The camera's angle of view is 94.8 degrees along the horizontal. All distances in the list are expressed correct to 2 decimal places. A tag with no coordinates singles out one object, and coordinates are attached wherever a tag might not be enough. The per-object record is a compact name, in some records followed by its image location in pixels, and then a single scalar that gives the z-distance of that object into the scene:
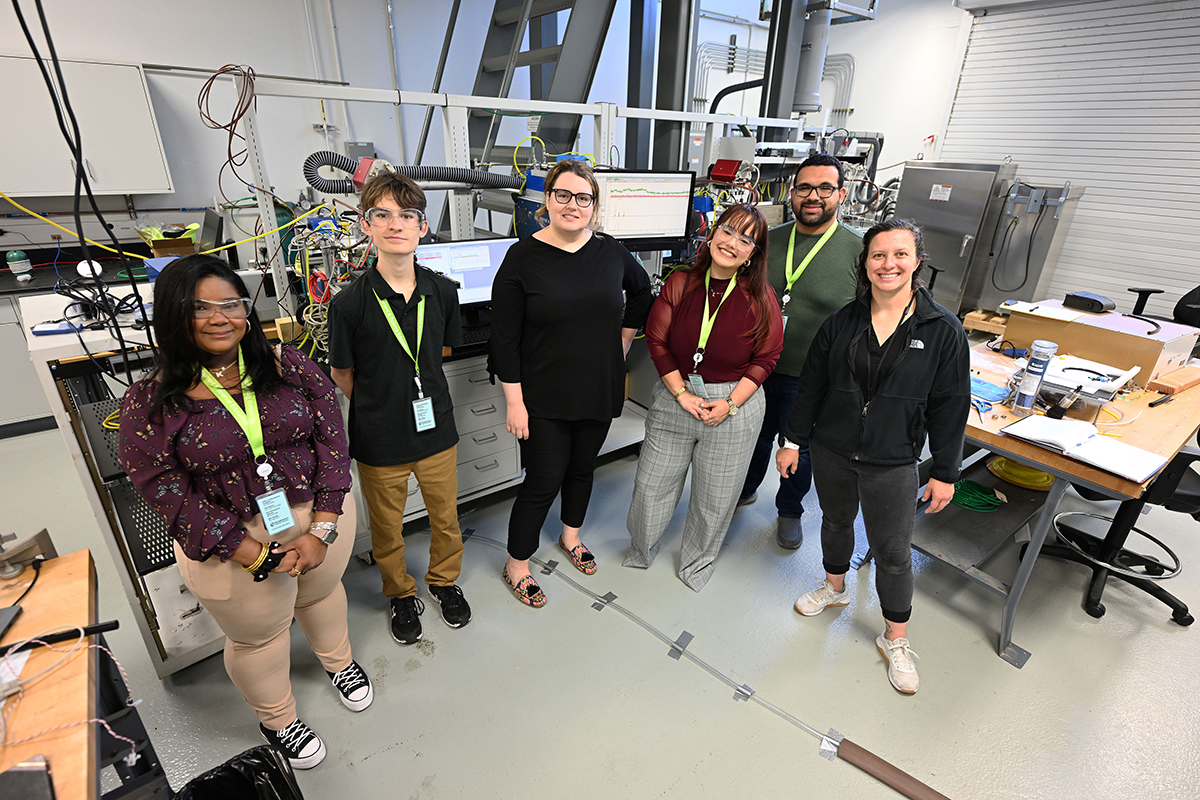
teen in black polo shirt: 1.50
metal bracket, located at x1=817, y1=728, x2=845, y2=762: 1.66
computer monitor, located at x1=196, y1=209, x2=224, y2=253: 2.67
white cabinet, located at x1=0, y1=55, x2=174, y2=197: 2.99
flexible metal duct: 2.06
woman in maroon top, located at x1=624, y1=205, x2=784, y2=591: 1.85
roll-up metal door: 4.39
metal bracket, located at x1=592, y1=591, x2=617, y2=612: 2.16
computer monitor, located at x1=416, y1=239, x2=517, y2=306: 2.23
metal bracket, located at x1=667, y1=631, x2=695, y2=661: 1.96
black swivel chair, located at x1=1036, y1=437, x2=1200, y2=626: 1.98
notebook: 1.66
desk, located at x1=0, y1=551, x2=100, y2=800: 0.79
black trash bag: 1.15
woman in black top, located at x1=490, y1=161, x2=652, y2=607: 1.66
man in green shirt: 2.05
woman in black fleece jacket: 1.55
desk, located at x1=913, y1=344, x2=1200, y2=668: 1.75
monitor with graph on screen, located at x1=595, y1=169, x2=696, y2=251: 2.41
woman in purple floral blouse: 1.10
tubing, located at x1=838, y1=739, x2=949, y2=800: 1.55
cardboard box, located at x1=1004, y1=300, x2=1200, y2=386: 2.30
